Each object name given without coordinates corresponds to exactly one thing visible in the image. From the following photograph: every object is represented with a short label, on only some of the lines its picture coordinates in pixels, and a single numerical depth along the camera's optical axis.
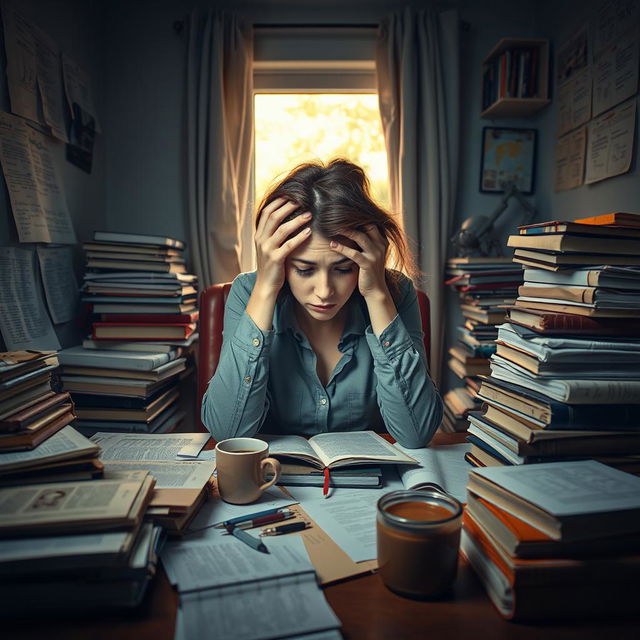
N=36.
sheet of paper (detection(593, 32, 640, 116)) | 1.62
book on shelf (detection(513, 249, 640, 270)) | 0.87
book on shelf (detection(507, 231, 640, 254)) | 0.86
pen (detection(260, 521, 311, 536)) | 0.73
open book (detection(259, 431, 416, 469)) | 0.92
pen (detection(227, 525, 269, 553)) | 0.68
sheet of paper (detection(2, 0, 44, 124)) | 1.47
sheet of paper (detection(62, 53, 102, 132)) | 1.87
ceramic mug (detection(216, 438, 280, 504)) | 0.80
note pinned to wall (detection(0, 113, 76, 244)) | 1.46
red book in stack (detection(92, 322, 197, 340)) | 1.74
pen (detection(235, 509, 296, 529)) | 0.75
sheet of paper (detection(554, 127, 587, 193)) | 1.96
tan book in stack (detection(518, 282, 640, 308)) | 0.84
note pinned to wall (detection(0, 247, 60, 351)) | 1.43
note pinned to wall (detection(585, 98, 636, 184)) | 1.66
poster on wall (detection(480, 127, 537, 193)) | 2.36
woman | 1.18
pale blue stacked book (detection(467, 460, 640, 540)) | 0.58
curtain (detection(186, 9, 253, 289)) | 2.24
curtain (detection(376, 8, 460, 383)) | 2.25
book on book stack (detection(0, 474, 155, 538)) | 0.58
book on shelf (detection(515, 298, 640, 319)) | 0.85
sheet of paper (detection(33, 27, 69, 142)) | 1.66
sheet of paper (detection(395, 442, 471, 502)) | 0.88
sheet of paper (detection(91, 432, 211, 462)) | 0.96
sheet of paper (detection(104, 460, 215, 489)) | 0.78
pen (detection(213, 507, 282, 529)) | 0.75
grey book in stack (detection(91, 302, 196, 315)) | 1.75
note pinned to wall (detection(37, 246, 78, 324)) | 1.65
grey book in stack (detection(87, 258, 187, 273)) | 1.75
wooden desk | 0.54
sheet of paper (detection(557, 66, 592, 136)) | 1.91
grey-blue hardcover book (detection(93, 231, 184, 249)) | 1.75
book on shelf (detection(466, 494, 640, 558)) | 0.58
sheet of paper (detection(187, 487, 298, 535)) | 0.76
